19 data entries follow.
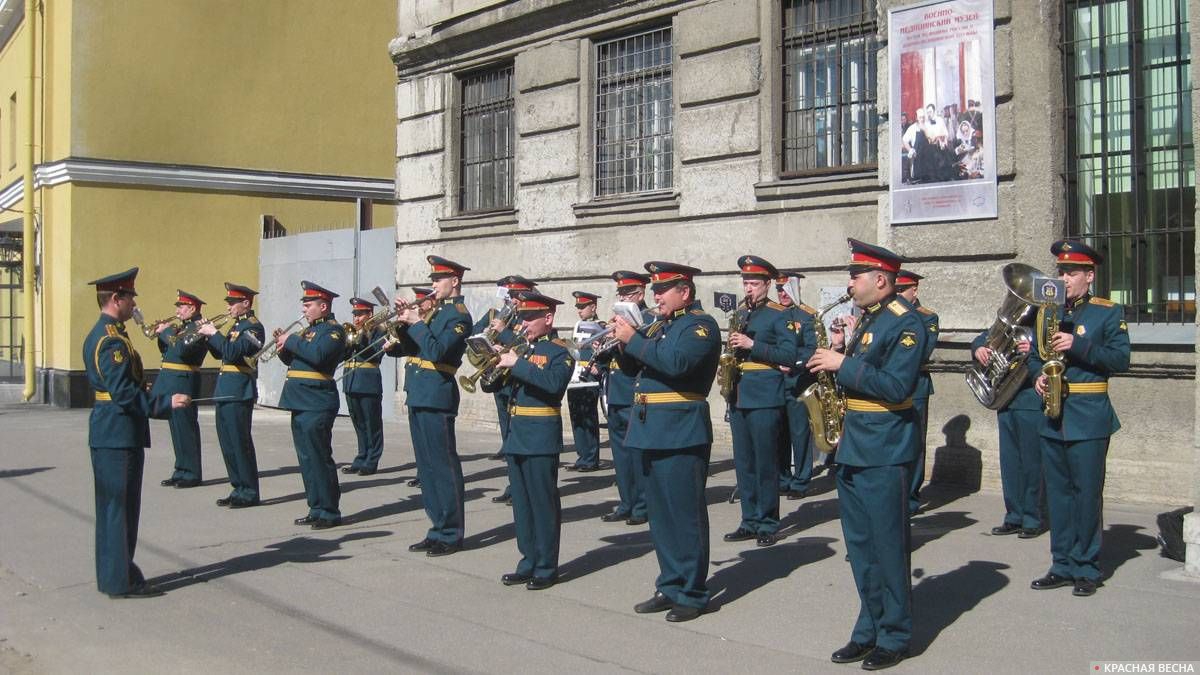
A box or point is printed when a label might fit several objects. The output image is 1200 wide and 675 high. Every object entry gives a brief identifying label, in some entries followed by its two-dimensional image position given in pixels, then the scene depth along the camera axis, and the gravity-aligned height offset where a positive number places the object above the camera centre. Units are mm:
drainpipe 21719 +3048
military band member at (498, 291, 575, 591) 7668 -500
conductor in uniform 7512 -438
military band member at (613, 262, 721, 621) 6797 -395
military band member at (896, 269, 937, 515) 9695 -215
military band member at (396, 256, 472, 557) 8773 -268
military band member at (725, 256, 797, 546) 8977 -289
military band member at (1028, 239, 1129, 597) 7230 -484
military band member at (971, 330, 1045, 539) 8875 -793
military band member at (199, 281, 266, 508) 10945 -249
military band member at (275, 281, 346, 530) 9875 -283
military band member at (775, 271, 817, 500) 10883 -758
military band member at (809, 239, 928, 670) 5934 -458
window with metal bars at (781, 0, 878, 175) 12562 +2965
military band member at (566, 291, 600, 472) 12836 -632
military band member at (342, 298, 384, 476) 13148 -376
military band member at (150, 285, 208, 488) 12008 -230
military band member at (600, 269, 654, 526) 9906 -587
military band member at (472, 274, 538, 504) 9011 +278
